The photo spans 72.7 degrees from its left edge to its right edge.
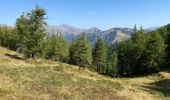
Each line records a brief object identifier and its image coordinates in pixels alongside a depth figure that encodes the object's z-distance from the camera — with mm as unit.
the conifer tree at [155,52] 34354
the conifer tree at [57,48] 45009
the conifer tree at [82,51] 39159
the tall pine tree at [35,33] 24711
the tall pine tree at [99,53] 47327
